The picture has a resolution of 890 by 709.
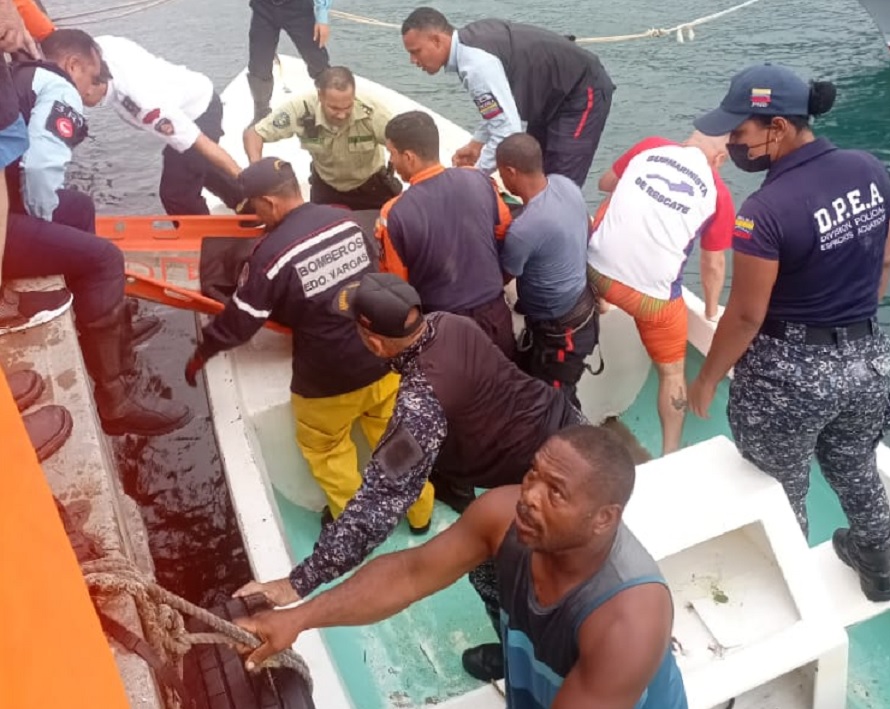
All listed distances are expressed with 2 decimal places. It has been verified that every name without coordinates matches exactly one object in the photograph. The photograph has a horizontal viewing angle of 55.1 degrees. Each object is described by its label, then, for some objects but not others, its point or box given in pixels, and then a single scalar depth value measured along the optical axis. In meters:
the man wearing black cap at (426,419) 2.35
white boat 2.57
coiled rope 1.65
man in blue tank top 1.64
